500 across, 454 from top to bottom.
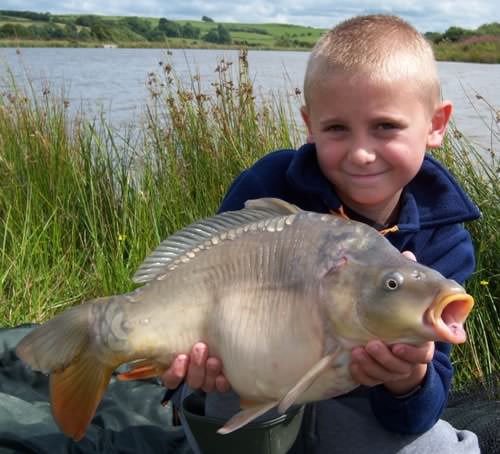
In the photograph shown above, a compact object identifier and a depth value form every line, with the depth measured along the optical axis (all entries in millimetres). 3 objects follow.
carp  1190
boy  1582
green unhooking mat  1966
